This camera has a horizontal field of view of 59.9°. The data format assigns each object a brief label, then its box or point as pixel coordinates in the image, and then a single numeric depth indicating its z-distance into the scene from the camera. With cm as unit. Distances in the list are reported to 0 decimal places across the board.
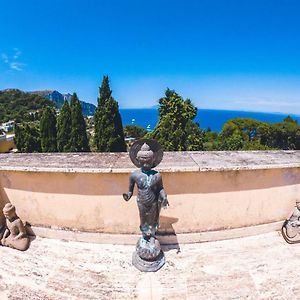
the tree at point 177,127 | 1758
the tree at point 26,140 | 2291
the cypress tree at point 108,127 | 2192
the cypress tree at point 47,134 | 2375
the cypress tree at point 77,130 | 2308
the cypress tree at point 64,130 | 2344
